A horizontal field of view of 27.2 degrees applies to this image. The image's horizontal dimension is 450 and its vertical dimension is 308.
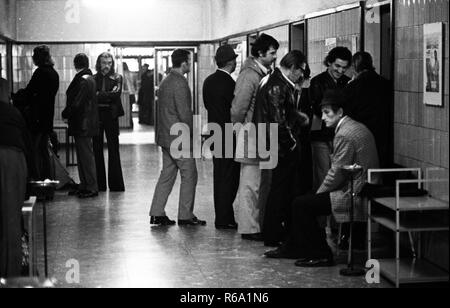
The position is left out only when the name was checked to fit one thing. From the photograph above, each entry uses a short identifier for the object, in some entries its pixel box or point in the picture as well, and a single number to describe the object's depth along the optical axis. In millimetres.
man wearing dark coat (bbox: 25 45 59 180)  10617
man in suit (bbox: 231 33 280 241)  8023
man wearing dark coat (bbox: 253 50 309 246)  7566
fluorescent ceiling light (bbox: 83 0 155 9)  18469
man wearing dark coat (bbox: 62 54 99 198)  10773
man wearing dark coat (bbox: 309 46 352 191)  8133
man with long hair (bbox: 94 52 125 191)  11195
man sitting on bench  6785
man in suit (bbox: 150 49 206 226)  8617
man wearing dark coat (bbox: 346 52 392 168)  7574
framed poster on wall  6469
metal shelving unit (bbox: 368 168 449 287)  6020
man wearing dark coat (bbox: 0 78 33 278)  5816
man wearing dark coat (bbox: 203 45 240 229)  8508
